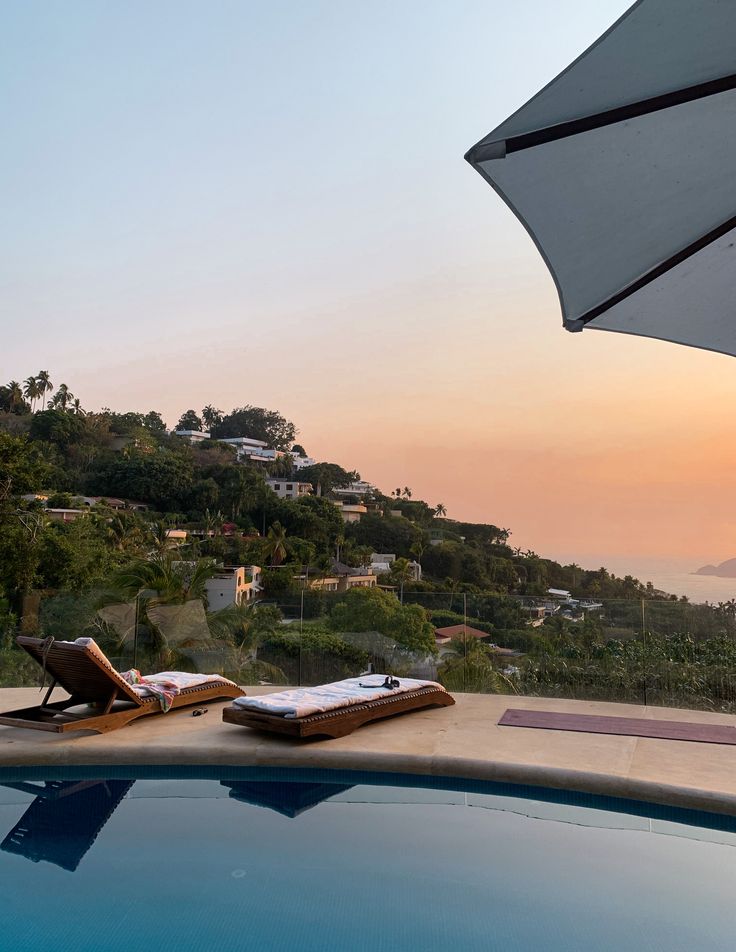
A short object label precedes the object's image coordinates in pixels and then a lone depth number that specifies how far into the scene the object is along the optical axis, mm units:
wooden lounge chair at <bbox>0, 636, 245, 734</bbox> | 5746
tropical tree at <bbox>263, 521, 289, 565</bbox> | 65812
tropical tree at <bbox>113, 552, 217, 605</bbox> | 9359
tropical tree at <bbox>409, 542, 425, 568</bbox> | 72812
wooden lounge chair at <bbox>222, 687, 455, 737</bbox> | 5578
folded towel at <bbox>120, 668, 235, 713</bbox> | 6449
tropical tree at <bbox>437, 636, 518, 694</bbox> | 7957
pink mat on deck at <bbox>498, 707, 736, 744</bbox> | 6032
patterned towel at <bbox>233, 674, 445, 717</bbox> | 5712
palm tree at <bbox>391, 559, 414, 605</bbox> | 65162
